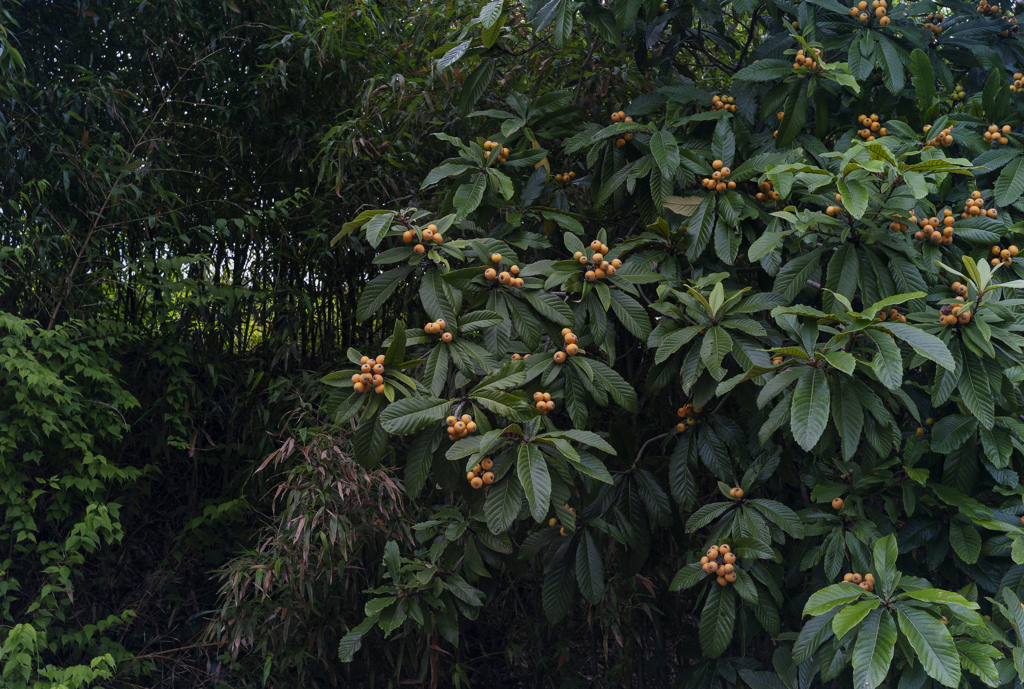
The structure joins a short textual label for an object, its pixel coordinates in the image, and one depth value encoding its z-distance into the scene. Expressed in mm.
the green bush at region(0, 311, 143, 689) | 2061
